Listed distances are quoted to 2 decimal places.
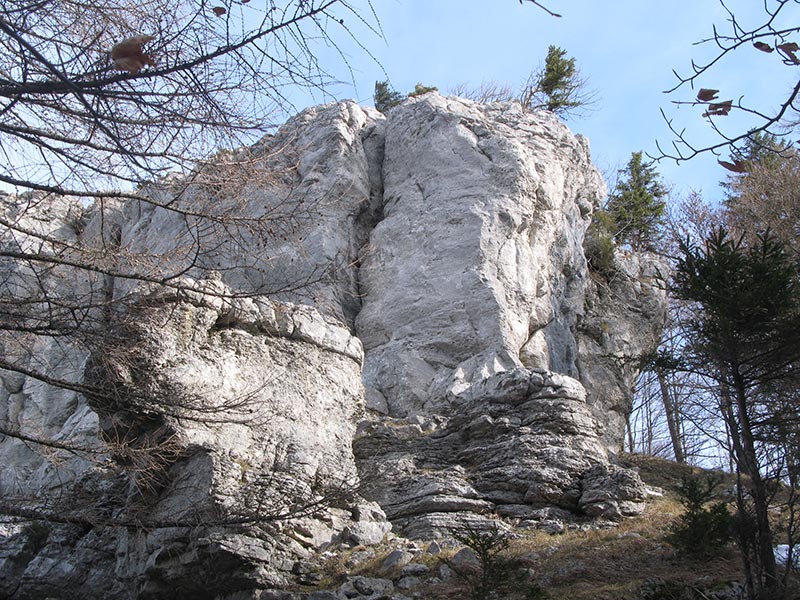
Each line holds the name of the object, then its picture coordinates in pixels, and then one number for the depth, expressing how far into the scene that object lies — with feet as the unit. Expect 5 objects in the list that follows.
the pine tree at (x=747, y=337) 24.88
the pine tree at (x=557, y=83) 75.77
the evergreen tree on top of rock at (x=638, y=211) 81.41
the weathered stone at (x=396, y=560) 26.58
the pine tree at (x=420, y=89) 70.69
